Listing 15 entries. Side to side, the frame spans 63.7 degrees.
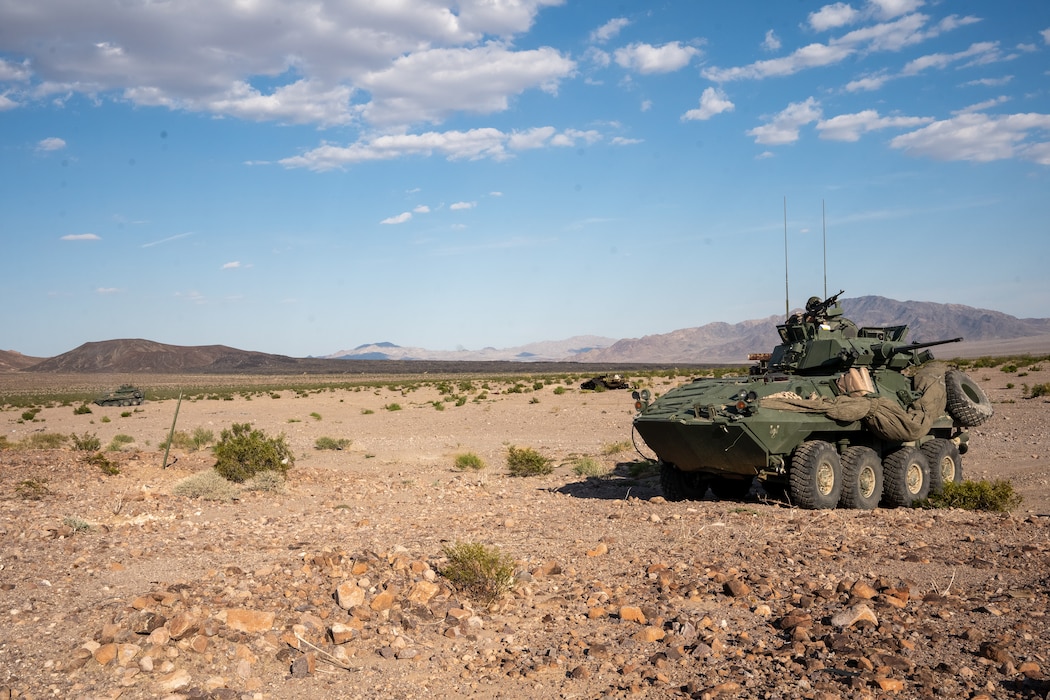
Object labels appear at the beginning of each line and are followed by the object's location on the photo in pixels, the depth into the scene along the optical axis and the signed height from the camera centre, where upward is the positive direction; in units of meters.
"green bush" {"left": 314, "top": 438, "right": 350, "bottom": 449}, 22.83 -2.29
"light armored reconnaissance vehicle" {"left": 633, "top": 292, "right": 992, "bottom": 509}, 10.58 -0.89
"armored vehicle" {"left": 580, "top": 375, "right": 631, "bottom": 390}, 44.53 -1.46
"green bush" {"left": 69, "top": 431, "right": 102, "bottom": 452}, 18.45 -1.81
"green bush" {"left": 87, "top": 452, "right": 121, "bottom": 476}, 15.06 -1.87
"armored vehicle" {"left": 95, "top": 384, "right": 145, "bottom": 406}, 49.12 -2.10
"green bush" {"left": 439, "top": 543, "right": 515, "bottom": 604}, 6.74 -1.75
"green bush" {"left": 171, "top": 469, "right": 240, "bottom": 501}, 12.72 -1.93
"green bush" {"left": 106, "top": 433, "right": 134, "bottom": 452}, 20.93 -2.25
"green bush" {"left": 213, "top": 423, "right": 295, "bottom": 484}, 14.69 -1.73
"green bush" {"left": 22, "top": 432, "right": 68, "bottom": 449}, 21.25 -2.06
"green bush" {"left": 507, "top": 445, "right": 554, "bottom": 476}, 16.59 -2.12
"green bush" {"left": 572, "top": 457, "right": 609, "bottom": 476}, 16.10 -2.16
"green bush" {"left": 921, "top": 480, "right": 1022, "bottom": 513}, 10.97 -1.93
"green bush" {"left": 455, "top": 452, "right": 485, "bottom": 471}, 17.77 -2.22
